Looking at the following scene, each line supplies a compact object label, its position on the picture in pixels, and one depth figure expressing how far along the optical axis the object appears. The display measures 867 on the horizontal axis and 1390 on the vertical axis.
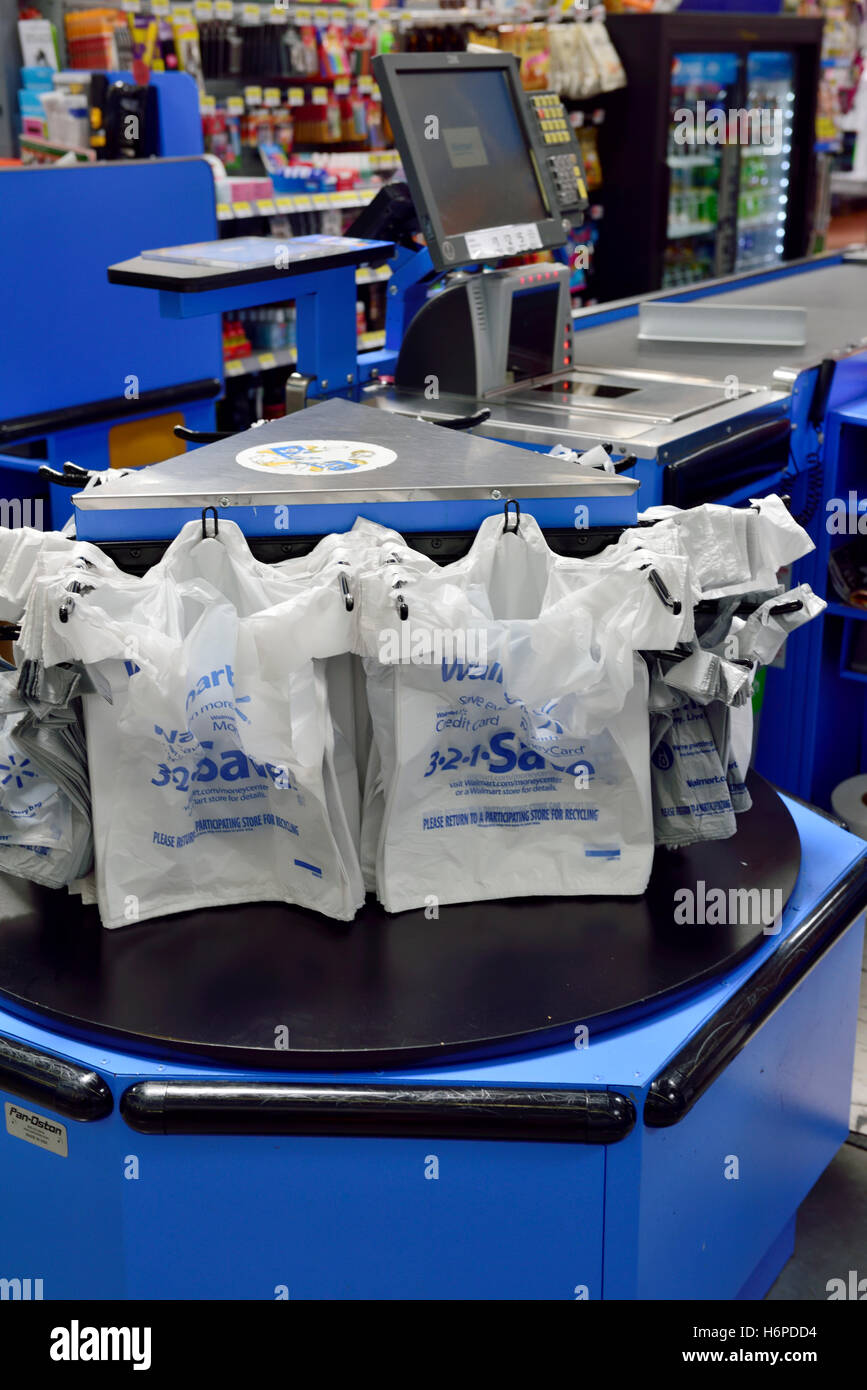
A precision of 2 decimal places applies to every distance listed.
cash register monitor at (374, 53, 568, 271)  2.81
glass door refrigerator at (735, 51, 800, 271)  8.30
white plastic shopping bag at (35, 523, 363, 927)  1.63
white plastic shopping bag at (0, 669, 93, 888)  1.68
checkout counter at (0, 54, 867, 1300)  1.60
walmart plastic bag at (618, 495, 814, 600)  1.77
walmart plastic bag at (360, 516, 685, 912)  1.65
